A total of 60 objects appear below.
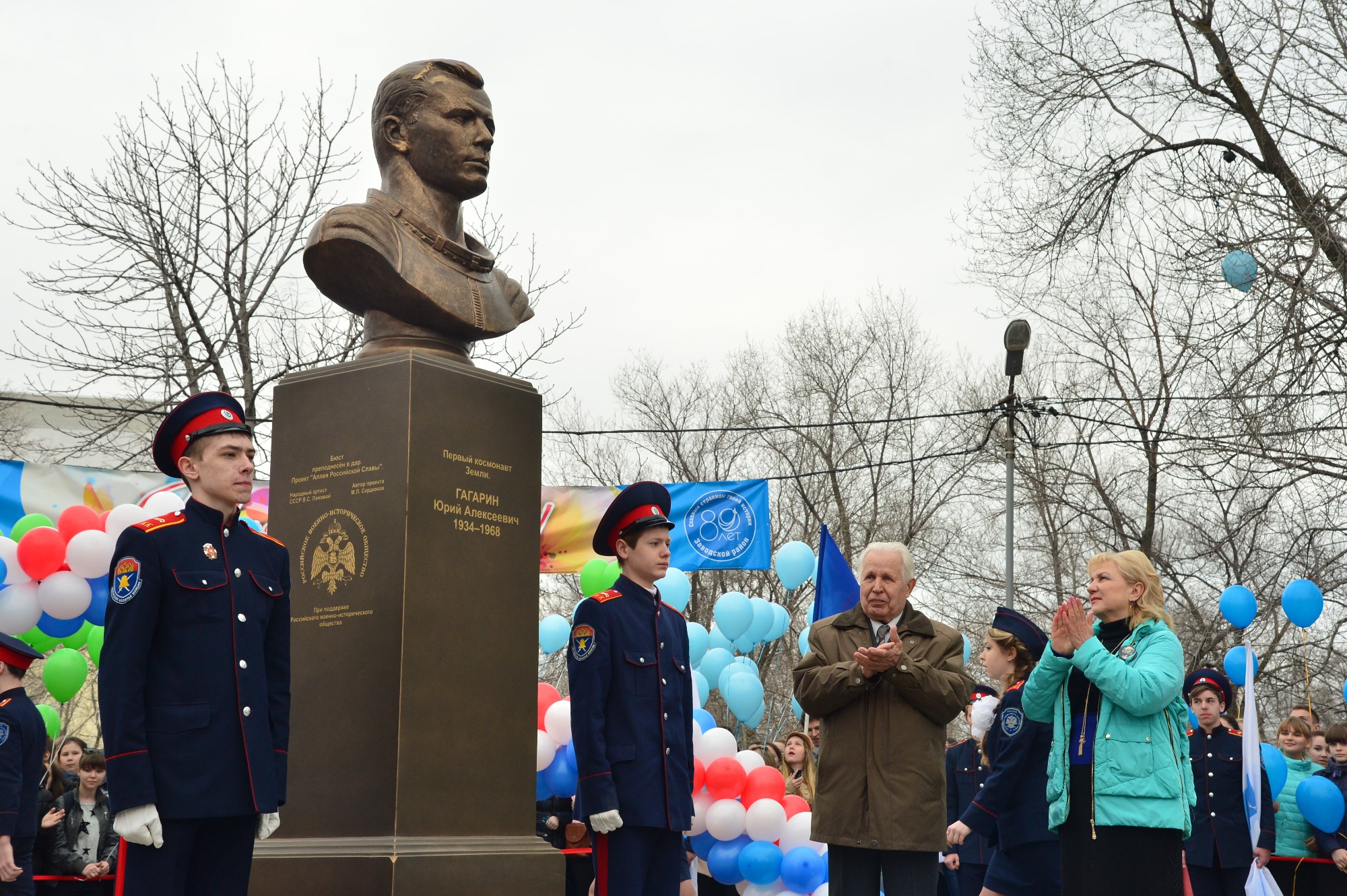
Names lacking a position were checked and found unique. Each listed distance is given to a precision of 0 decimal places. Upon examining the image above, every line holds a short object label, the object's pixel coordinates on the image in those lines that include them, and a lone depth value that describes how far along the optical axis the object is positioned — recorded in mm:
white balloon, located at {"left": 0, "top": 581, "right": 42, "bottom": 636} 9531
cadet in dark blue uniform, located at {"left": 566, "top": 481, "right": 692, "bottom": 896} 5379
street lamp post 12984
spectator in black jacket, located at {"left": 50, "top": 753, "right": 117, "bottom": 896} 9289
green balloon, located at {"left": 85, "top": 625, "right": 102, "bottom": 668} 10266
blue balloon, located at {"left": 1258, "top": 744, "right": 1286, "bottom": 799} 9773
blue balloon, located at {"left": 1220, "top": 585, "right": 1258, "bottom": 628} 10930
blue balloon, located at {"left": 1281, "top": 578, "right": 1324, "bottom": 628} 10742
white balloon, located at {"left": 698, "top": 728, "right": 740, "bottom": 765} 8922
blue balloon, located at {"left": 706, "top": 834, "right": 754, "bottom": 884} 8820
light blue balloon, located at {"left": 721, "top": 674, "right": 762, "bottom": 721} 11492
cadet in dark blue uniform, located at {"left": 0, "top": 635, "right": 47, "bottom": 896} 7285
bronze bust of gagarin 5797
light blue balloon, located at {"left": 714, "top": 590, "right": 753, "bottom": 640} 12523
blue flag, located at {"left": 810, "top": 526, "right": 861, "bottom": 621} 10484
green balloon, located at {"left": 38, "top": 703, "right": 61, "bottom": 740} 10492
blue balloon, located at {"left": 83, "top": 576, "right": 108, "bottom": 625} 9758
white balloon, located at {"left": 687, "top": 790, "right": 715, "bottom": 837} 8734
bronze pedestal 5148
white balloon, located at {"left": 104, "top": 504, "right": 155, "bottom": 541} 9656
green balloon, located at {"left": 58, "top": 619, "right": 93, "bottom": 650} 10234
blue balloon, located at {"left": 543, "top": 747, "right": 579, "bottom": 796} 8641
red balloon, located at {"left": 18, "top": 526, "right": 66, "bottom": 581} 9602
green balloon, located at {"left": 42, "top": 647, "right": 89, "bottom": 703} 10320
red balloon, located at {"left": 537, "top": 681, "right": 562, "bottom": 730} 8898
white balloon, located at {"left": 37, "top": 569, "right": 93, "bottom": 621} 9539
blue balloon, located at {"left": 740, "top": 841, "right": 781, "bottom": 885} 8625
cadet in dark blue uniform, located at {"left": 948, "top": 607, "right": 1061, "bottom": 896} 6363
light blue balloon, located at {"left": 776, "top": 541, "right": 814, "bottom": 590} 13352
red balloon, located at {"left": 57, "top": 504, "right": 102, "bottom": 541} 9852
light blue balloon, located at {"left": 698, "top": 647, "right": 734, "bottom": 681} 12102
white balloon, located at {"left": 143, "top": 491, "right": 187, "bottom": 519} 10055
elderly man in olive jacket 5363
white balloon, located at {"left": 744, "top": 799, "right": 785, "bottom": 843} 8641
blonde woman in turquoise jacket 4941
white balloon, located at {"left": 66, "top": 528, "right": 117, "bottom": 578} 9492
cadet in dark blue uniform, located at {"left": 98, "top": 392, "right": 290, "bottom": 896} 3998
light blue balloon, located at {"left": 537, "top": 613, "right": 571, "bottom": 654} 11211
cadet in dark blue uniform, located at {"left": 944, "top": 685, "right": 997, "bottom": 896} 8516
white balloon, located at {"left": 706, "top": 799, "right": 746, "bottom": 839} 8641
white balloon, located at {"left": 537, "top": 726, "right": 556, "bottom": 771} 8586
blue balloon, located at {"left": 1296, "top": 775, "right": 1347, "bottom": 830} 9562
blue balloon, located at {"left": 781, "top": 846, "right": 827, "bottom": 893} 8602
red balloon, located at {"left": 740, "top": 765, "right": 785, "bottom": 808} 8766
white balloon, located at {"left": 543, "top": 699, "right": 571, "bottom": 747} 8633
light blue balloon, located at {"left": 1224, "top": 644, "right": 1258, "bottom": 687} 11289
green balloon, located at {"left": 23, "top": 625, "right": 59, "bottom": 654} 9781
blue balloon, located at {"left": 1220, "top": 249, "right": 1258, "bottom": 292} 10398
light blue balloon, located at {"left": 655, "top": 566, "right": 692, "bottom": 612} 11484
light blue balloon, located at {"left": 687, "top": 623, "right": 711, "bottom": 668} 11797
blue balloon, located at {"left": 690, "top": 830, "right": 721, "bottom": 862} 8961
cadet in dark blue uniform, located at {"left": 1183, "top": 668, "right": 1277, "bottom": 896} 8711
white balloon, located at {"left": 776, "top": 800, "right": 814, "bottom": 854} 8820
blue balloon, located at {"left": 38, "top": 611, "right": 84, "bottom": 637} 9758
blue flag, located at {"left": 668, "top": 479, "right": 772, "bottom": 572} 13781
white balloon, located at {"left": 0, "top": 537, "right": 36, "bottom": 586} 9633
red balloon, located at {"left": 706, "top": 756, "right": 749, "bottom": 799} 8688
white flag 8414
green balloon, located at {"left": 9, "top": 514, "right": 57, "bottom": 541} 10367
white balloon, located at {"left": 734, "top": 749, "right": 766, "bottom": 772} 8945
